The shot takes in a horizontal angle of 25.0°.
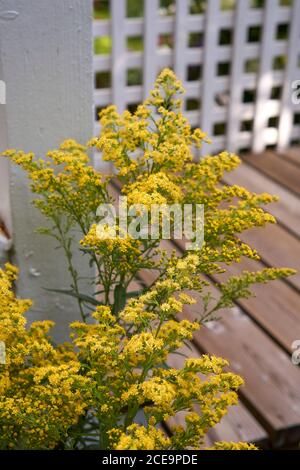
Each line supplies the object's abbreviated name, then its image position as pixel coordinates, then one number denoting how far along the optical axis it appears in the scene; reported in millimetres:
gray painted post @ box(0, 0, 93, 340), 1428
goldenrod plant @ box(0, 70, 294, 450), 1119
